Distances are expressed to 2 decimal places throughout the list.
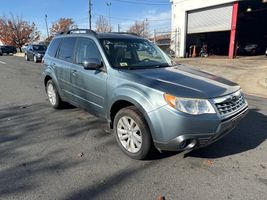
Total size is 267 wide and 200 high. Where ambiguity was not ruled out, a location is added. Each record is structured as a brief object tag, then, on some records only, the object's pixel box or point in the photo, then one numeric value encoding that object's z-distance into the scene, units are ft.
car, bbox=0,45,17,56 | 127.35
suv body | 10.26
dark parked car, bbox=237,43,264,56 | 98.29
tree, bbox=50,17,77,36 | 203.82
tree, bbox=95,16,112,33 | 207.10
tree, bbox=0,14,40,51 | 188.85
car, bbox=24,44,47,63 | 73.46
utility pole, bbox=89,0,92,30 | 98.60
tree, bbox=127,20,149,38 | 219.61
